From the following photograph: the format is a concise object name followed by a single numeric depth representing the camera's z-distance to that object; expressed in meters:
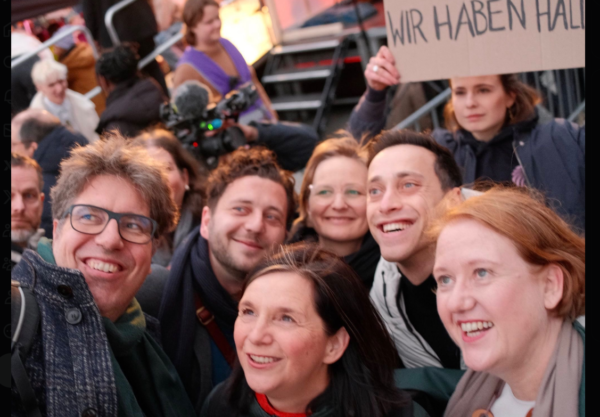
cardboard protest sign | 2.40
